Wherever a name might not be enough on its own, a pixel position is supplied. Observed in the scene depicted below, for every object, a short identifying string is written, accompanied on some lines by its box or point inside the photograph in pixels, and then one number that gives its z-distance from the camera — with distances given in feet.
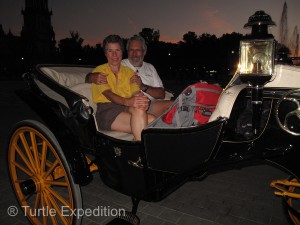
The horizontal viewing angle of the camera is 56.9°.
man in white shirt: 10.03
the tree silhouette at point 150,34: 233.76
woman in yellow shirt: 7.23
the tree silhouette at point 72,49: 181.06
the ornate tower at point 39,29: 237.86
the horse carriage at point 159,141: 5.15
